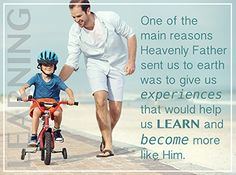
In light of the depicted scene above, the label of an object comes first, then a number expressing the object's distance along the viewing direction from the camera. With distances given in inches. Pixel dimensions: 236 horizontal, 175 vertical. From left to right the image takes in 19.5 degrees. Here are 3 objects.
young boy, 346.9
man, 357.1
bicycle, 350.0
